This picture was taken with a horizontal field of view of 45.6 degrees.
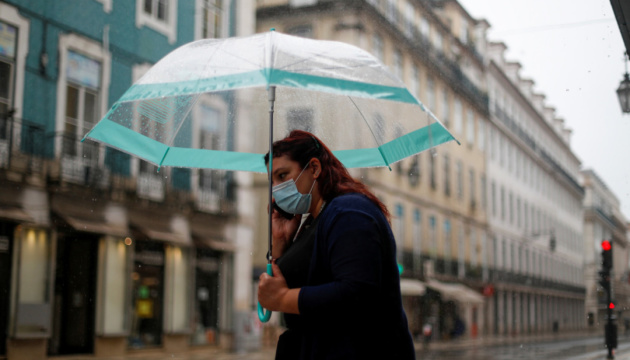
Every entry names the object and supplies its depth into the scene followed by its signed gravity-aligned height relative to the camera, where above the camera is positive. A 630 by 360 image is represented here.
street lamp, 6.59 +1.61
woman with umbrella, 1.80 -0.02
